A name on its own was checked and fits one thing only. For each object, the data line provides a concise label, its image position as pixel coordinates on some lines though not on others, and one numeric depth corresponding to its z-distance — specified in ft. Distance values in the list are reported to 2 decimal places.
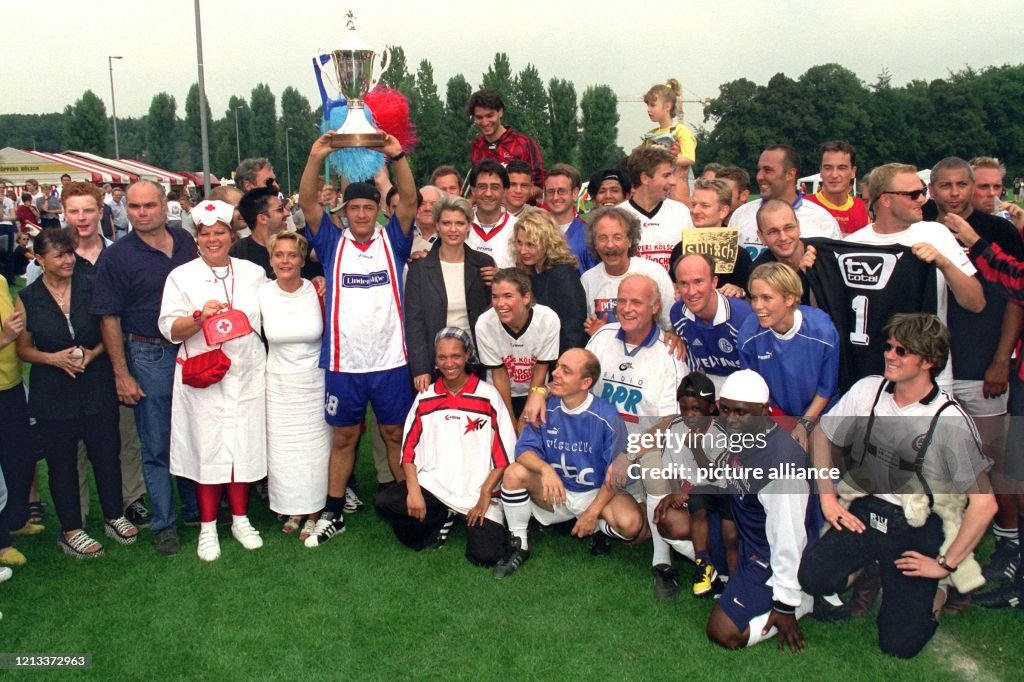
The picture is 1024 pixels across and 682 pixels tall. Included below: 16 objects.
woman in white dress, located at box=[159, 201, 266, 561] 15.72
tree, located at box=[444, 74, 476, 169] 202.18
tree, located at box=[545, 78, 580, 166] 229.45
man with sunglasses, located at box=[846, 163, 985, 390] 13.67
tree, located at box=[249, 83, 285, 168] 275.39
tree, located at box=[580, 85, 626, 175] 234.38
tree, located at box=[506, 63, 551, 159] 218.22
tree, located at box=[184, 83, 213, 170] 272.68
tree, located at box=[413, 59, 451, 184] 198.29
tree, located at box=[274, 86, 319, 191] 271.37
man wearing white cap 12.52
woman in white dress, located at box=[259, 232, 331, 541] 16.29
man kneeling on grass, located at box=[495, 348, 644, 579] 14.93
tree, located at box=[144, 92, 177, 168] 286.66
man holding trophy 16.30
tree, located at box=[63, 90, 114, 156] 236.22
